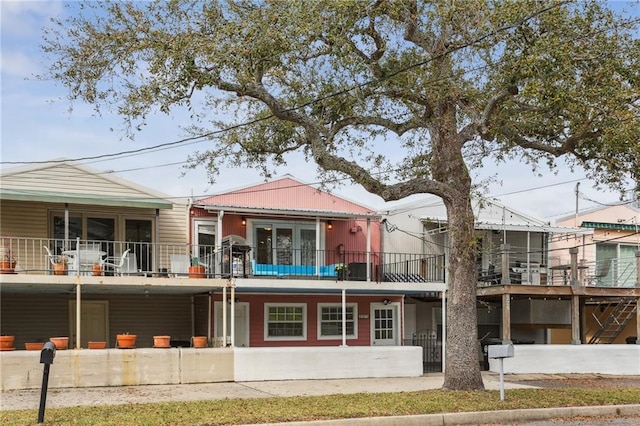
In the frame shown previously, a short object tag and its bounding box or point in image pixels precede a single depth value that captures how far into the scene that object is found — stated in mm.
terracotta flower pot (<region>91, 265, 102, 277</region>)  18422
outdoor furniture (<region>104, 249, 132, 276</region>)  18688
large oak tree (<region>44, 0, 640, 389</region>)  13844
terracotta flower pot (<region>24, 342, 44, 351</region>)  17406
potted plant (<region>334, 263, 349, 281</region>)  22109
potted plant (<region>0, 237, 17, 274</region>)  17750
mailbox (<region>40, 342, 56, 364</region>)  10833
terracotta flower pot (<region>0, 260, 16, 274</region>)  17672
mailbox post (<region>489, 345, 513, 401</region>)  13984
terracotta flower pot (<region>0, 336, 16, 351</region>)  16906
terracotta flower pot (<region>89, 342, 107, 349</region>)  17969
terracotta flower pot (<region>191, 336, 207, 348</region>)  19062
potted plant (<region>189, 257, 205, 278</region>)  19500
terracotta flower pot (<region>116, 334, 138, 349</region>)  17797
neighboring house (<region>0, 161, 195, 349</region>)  19719
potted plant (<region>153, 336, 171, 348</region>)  18406
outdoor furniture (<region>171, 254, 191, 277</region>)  20734
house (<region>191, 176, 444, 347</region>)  22312
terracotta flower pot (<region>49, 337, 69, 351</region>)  17312
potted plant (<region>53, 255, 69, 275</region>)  18141
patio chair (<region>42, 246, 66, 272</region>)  18719
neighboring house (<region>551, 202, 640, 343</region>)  27188
